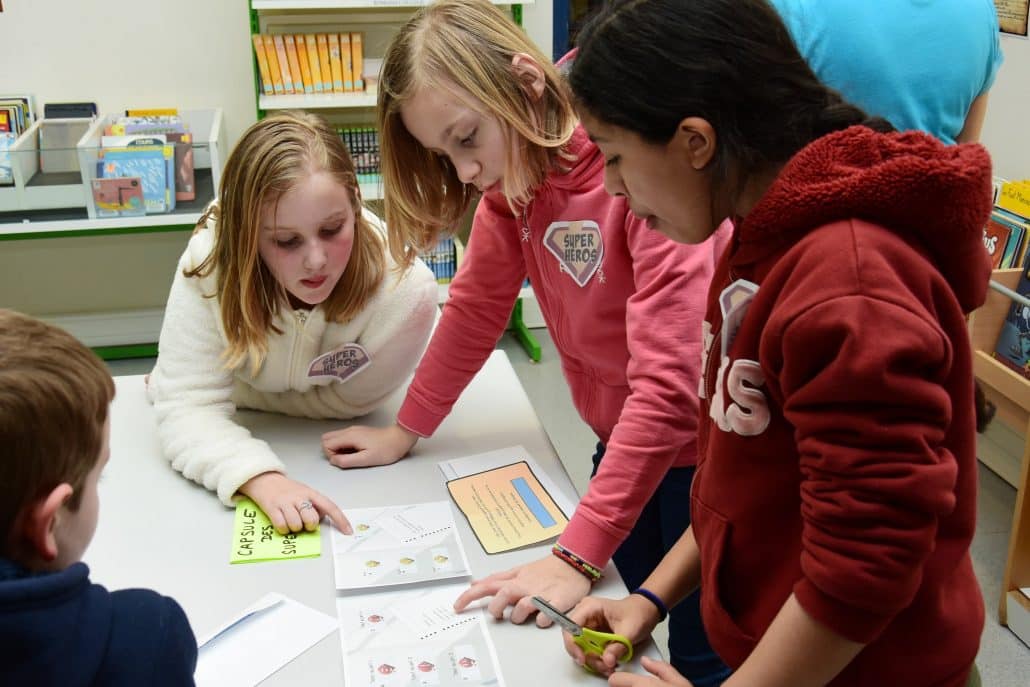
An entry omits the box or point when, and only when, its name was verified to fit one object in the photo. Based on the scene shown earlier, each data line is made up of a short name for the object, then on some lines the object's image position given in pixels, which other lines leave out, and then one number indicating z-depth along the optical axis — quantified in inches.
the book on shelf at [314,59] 124.8
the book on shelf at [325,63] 125.5
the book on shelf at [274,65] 123.6
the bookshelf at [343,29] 122.6
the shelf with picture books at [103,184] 115.4
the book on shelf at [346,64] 126.1
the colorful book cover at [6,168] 116.3
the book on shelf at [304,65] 124.9
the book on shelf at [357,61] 127.0
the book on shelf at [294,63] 124.3
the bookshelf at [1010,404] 83.5
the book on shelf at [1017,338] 88.0
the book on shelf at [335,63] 125.6
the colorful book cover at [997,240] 91.0
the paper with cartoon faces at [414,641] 39.6
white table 41.3
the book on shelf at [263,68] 122.9
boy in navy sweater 25.8
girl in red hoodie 27.2
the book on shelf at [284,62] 123.7
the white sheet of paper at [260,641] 39.7
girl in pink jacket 45.6
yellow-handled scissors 39.1
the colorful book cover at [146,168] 114.9
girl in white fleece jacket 53.2
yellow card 49.1
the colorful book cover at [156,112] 130.3
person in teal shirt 55.9
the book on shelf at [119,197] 116.3
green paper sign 47.8
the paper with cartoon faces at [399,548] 45.9
